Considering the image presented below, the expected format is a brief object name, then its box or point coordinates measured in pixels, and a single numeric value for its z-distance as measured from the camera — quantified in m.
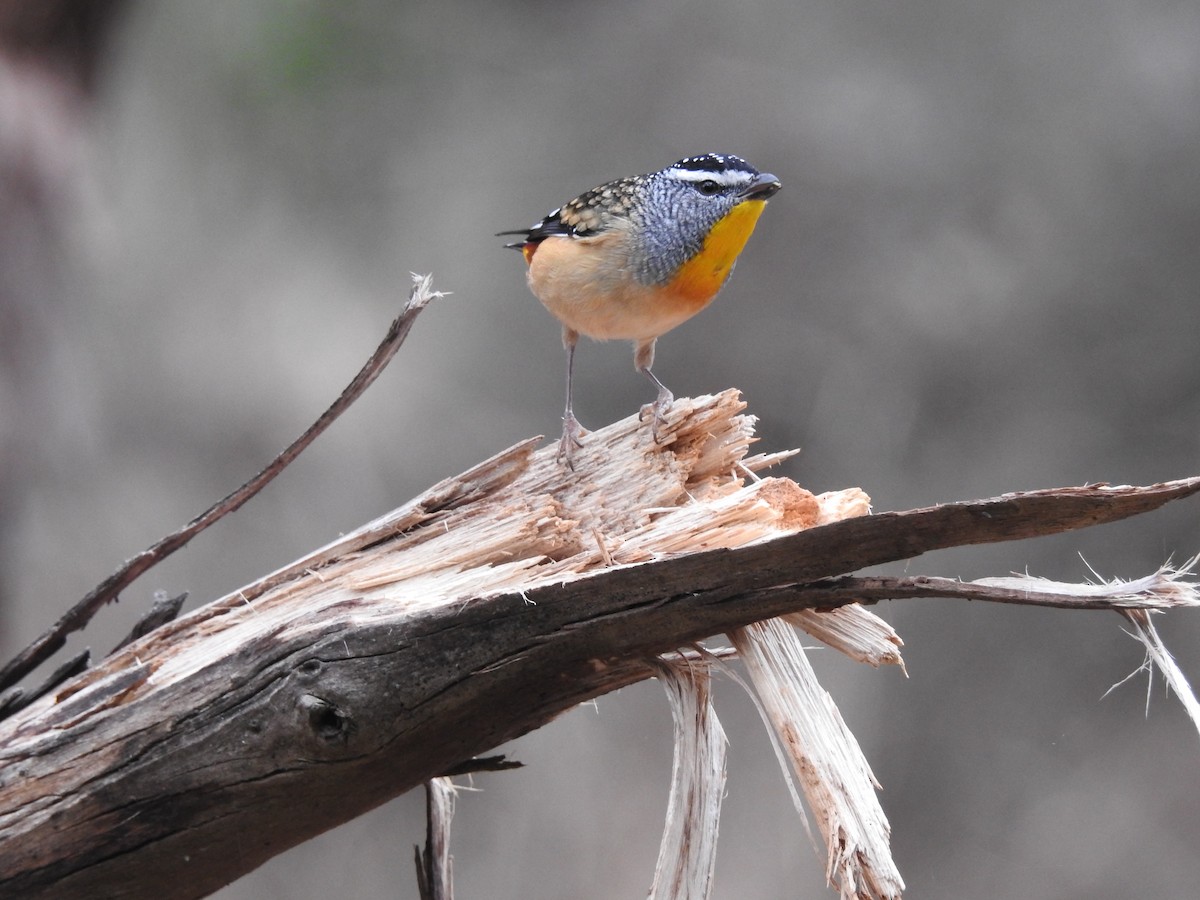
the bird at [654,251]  5.32
